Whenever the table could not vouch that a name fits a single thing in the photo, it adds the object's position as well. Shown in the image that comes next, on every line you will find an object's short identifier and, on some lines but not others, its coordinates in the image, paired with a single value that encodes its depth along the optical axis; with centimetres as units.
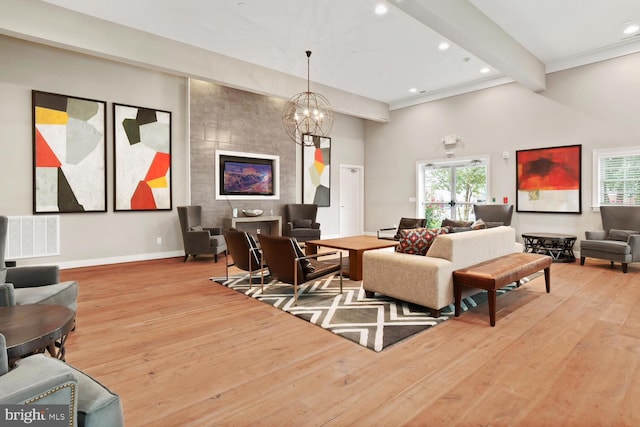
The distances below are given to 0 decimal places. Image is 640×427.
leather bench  312
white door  989
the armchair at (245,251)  433
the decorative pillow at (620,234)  556
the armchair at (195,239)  612
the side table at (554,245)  608
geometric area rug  294
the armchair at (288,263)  362
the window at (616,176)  591
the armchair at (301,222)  777
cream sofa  326
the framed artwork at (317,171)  888
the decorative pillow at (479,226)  426
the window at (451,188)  796
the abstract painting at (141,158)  605
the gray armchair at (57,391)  101
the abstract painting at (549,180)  646
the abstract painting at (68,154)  532
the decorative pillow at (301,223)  805
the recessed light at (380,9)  461
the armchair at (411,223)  652
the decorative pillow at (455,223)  619
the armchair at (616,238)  526
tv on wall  732
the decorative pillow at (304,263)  367
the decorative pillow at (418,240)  362
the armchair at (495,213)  698
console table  716
